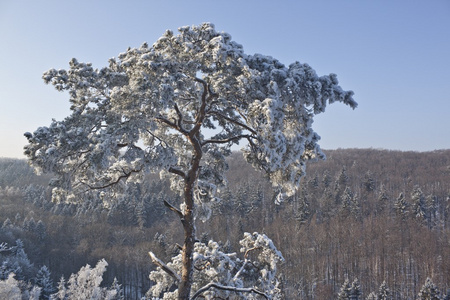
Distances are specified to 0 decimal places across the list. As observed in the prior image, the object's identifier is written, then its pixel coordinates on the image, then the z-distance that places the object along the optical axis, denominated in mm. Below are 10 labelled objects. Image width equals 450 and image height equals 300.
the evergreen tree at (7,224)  64288
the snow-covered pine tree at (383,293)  44706
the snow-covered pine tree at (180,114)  6812
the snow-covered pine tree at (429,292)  37434
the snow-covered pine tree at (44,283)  39031
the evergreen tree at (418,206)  71875
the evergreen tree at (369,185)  95500
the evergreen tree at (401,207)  70500
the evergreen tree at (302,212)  72250
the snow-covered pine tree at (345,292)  41844
